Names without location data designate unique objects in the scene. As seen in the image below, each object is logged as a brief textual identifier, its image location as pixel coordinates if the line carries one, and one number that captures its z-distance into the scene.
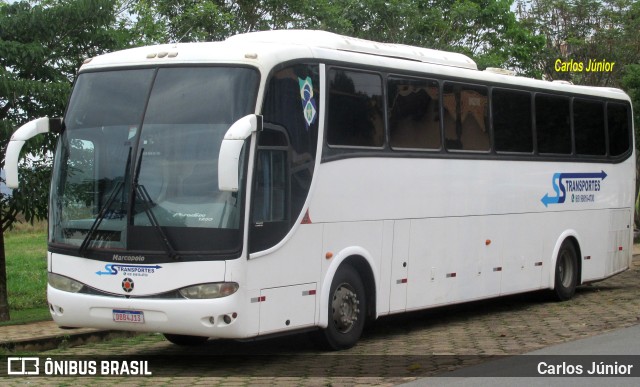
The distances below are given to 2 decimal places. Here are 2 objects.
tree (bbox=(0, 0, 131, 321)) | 14.77
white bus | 10.38
